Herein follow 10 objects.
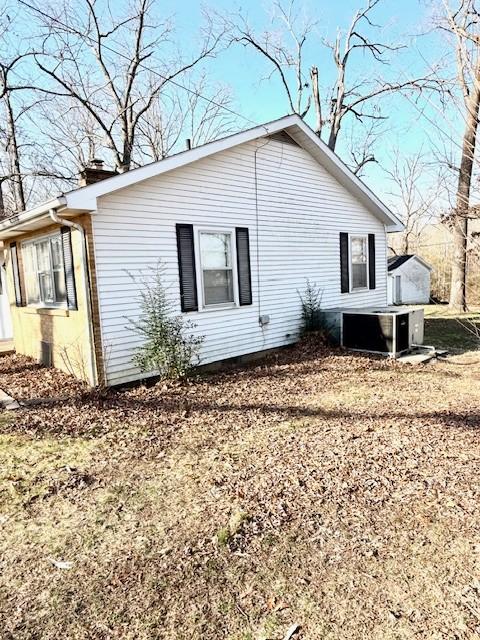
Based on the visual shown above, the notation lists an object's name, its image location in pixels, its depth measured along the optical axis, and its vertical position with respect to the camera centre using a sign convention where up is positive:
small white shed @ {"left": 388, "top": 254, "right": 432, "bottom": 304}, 20.75 -0.36
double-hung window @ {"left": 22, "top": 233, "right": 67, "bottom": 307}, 7.00 +0.36
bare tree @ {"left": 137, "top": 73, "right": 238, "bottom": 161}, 22.02 +9.05
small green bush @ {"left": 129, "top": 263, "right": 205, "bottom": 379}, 6.38 -0.77
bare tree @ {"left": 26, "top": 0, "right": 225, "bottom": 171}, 16.69 +9.58
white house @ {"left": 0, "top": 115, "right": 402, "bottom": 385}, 6.25 +0.67
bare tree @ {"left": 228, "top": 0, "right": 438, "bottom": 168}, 18.84 +10.23
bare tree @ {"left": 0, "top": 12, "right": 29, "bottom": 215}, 15.09 +7.36
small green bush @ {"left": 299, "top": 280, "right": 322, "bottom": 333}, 9.31 -0.74
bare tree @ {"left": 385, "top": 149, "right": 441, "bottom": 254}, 25.45 +4.75
